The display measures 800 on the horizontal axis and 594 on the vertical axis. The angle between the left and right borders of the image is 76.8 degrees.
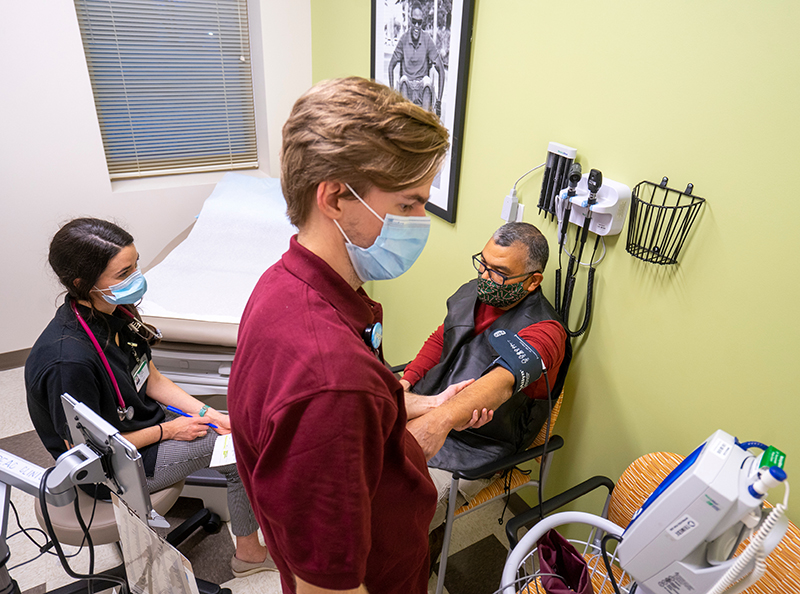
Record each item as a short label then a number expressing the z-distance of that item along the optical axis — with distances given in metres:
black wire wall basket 1.25
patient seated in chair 1.52
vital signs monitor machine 0.78
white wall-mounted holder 1.38
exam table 2.12
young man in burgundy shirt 0.65
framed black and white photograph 1.88
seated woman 1.39
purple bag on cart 1.10
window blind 2.88
